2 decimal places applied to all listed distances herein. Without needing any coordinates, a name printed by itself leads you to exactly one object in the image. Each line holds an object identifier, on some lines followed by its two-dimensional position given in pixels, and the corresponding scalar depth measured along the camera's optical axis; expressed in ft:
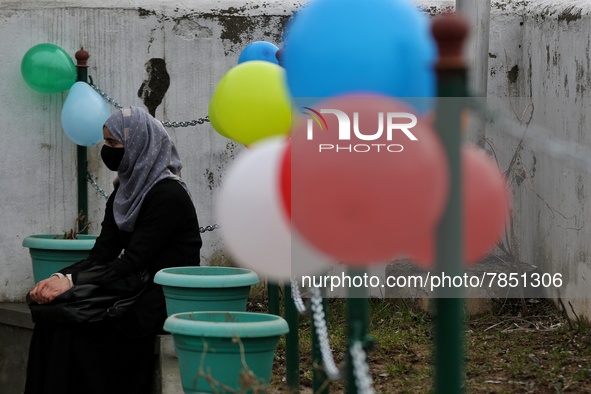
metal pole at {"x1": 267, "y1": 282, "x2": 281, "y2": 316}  27.68
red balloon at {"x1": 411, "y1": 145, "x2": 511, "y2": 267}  13.12
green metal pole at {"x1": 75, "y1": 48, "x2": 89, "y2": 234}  38.45
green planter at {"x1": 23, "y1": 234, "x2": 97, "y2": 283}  35.63
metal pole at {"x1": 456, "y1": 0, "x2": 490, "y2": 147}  35.96
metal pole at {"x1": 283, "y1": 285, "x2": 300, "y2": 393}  24.03
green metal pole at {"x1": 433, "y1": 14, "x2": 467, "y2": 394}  11.29
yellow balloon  20.95
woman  28.89
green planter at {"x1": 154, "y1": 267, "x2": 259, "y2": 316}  25.44
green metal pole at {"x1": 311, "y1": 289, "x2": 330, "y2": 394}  20.51
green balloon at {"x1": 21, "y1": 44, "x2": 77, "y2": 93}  37.29
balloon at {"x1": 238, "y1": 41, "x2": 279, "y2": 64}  31.09
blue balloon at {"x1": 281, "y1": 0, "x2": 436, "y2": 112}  14.84
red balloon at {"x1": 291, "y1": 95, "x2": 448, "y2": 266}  11.99
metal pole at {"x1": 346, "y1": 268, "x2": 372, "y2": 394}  14.30
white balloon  15.16
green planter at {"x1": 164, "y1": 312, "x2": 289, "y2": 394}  20.74
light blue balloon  36.86
